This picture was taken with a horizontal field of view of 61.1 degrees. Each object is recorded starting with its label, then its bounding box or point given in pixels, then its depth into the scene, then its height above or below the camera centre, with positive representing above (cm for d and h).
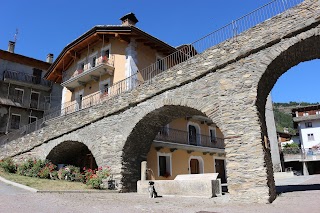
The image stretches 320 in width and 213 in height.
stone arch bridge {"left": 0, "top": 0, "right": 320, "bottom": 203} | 865 +287
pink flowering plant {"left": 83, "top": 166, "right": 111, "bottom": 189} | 1219 -12
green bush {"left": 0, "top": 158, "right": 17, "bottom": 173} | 1617 +64
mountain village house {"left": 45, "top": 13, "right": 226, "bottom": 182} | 1773 +684
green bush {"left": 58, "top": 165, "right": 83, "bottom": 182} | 1438 +5
